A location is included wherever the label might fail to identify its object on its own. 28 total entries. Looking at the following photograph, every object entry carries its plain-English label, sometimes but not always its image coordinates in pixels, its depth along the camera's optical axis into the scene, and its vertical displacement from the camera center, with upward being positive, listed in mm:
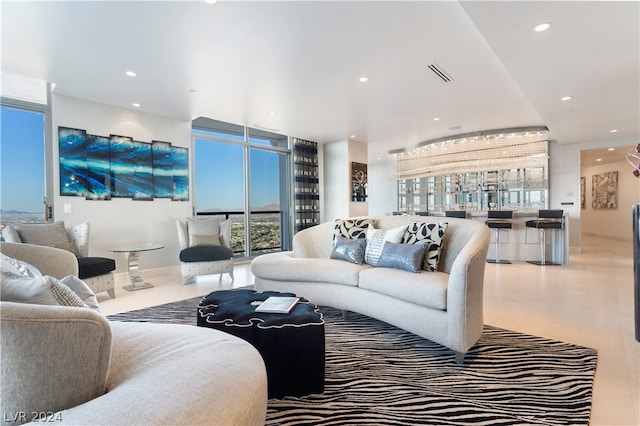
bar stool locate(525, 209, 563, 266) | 5719 -322
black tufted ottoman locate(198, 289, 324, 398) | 1810 -784
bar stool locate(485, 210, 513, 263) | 6078 -289
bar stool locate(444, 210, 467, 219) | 6461 -111
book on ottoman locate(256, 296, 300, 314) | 1953 -612
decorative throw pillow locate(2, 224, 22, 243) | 3391 -219
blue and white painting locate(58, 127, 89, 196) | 4332 +735
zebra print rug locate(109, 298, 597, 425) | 1637 -1070
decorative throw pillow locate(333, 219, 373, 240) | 3479 -210
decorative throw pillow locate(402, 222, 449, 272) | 2746 -267
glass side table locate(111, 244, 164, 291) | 4367 -796
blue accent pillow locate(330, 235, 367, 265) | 3207 -418
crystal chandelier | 6566 +1232
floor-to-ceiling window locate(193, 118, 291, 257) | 6098 +607
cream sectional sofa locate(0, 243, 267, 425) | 760 -491
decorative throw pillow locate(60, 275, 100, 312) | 1397 -344
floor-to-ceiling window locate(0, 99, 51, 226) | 3996 +665
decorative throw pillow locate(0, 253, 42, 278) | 1049 -195
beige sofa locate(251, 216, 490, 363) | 2145 -620
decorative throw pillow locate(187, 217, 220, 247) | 4906 -319
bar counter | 5840 -682
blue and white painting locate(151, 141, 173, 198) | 5223 +719
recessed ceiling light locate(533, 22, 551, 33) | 2465 +1418
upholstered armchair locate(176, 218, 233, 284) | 4578 -540
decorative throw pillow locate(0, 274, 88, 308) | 923 -234
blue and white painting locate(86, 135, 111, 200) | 4562 +665
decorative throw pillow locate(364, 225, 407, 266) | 3055 -305
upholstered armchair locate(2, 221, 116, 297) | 3525 -329
